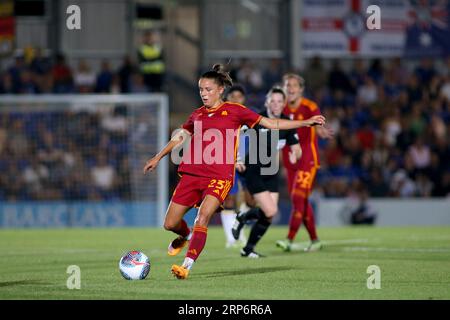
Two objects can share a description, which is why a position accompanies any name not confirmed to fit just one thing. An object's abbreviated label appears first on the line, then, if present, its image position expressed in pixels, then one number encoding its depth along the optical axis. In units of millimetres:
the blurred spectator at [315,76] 26578
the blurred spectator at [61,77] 25406
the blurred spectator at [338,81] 26625
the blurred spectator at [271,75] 26375
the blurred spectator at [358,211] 23328
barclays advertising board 22828
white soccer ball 10117
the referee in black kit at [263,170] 13078
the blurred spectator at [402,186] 24156
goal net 22969
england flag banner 26656
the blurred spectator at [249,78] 26250
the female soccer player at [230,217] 15453
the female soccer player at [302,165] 14406
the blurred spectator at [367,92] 26688
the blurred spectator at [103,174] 23344
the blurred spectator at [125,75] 25625
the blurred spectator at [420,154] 24641
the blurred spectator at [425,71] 27234
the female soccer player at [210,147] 10422
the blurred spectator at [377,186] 23969
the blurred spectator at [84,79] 25688
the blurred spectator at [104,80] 25531
